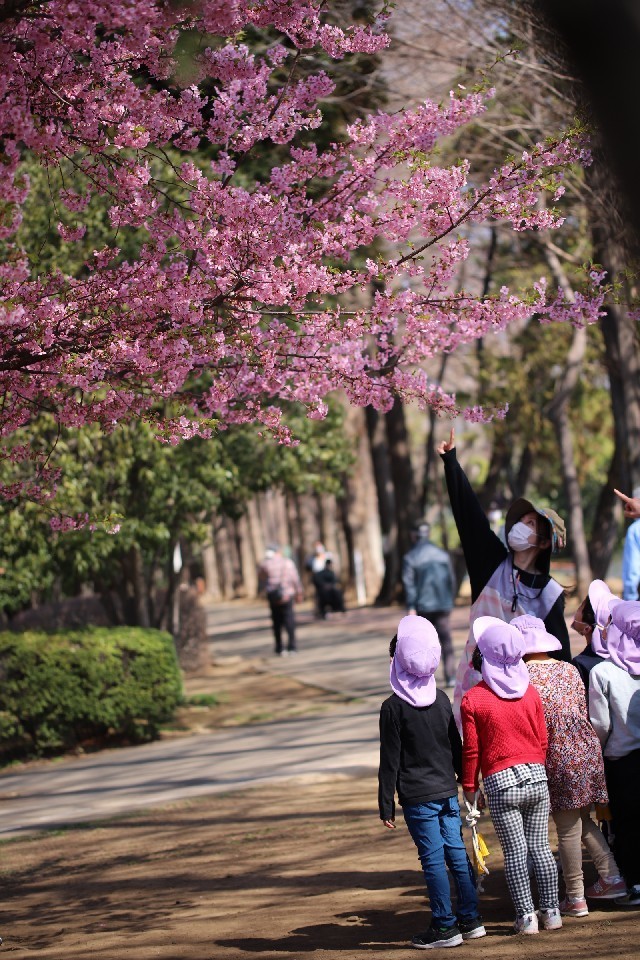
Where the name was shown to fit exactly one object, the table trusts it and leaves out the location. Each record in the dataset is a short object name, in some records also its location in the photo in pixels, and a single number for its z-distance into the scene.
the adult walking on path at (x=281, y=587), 46.29
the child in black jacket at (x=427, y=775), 12.58
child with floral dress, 12.78
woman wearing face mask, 13.84
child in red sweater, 12.28
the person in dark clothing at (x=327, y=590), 66.68
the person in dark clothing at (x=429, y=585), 30.18
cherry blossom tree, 13.40
